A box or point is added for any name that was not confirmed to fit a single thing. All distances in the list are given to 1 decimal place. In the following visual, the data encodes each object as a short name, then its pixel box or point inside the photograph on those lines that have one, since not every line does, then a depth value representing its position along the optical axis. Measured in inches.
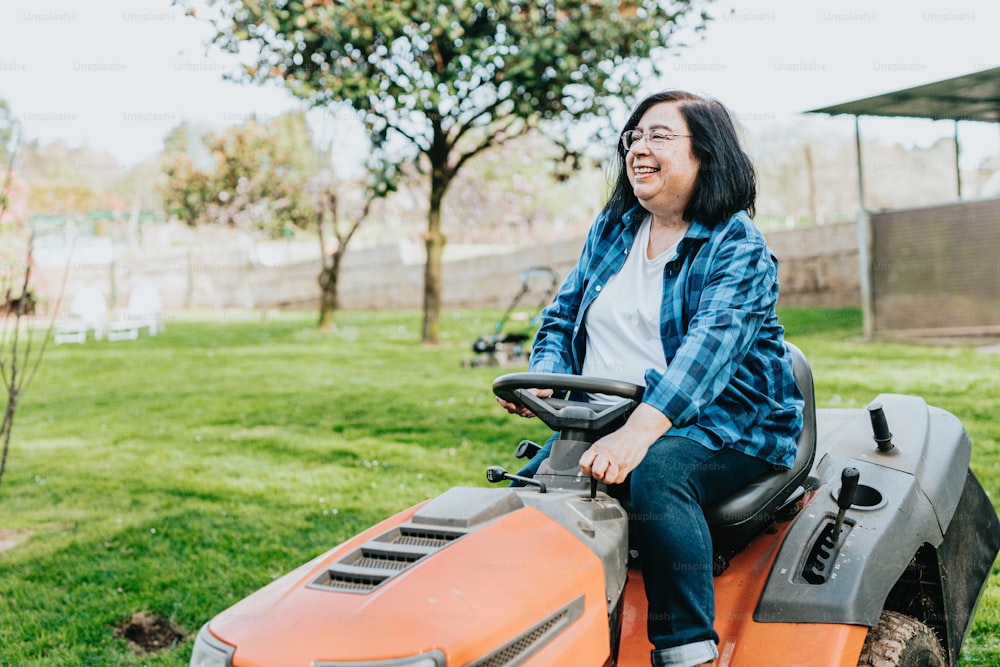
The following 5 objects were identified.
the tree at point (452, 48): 413.7
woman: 77.1
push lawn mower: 410.3
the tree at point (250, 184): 927.7
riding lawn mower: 61.6
